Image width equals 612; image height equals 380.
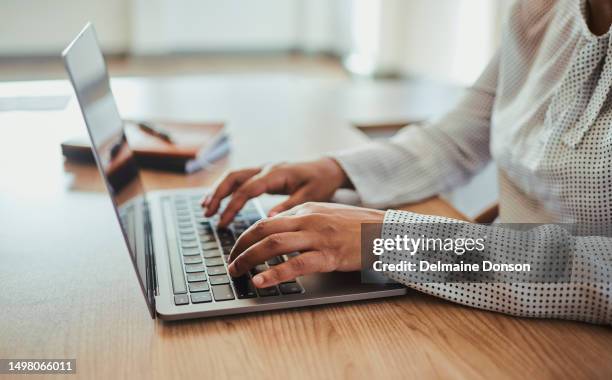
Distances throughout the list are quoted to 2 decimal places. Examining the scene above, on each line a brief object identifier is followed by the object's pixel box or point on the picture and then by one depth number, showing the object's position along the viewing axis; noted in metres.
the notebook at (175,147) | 1.18
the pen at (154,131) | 1.34
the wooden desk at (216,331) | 0.64
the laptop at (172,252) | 0.72
